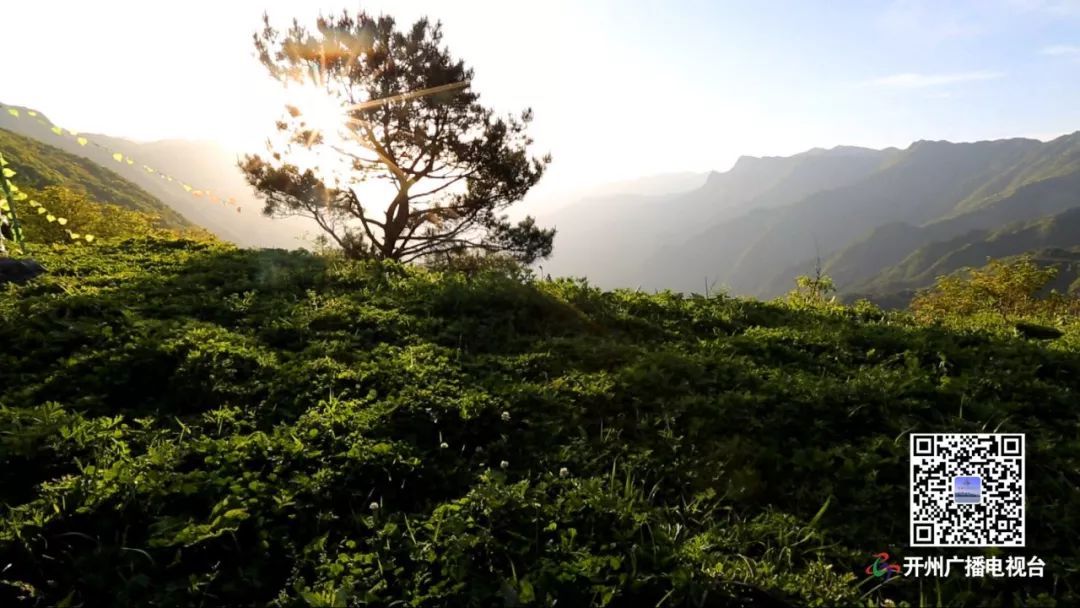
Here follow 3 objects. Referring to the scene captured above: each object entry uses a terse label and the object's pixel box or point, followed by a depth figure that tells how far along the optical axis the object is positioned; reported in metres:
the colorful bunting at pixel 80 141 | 3.87
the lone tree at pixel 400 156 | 17.56
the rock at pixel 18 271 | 7.11
